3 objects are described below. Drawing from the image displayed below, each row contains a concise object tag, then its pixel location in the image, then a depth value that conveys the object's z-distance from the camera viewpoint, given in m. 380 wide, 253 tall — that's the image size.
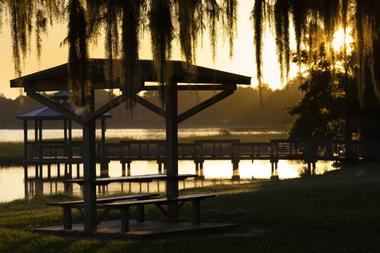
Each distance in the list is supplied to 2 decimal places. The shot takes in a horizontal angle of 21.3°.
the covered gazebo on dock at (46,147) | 51.03
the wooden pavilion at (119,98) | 15.35
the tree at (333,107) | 46.16
